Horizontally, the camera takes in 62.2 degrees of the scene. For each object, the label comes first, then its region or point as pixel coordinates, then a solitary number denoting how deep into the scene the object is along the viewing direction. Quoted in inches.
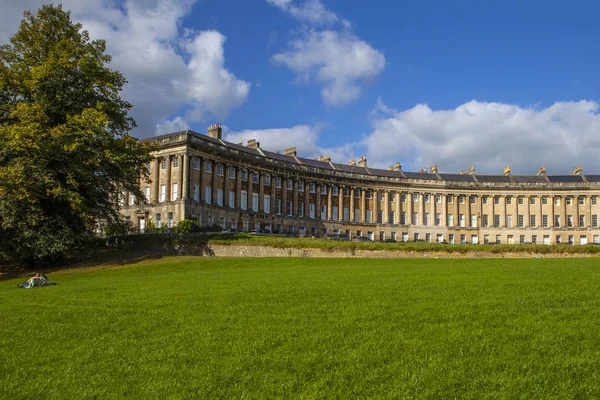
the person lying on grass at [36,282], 881.5
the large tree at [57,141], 1214.3
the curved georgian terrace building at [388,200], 2541.8
